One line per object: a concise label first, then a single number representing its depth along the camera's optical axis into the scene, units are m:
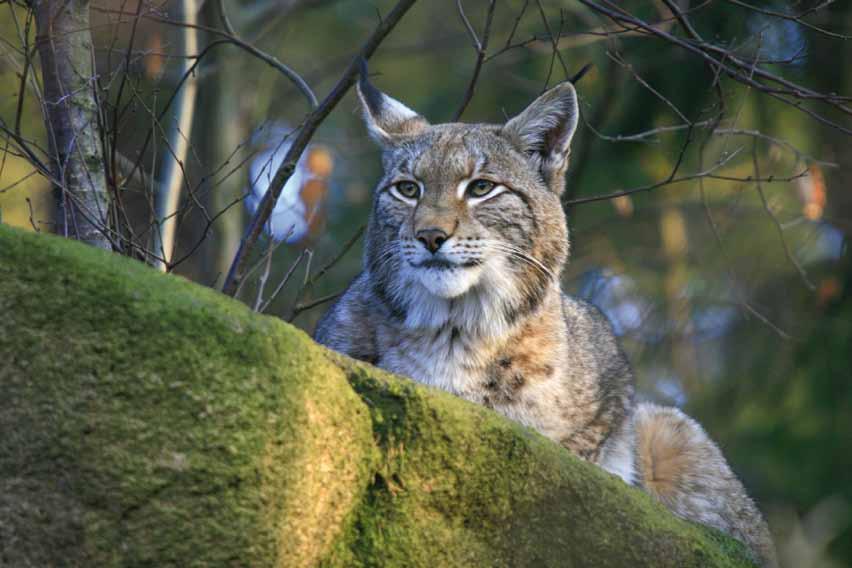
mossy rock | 6.95
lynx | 12.50
